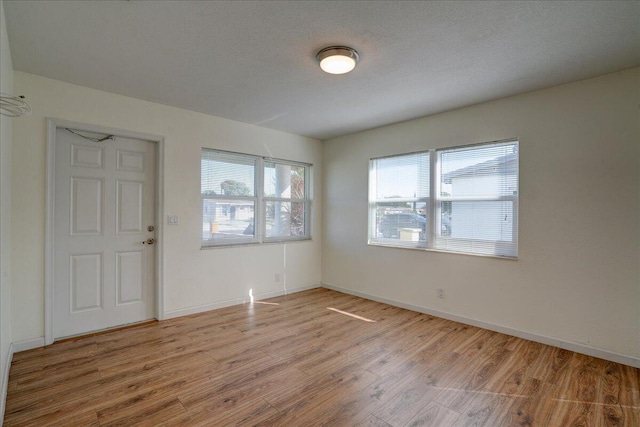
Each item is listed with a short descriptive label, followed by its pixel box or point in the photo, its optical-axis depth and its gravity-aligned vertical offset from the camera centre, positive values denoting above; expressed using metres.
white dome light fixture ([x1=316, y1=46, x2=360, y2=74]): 2.42 +1.23
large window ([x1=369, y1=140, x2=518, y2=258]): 3.46 +0.18
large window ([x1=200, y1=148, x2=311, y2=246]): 4.23 +0.20
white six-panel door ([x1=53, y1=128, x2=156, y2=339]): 3.19 -0.25
